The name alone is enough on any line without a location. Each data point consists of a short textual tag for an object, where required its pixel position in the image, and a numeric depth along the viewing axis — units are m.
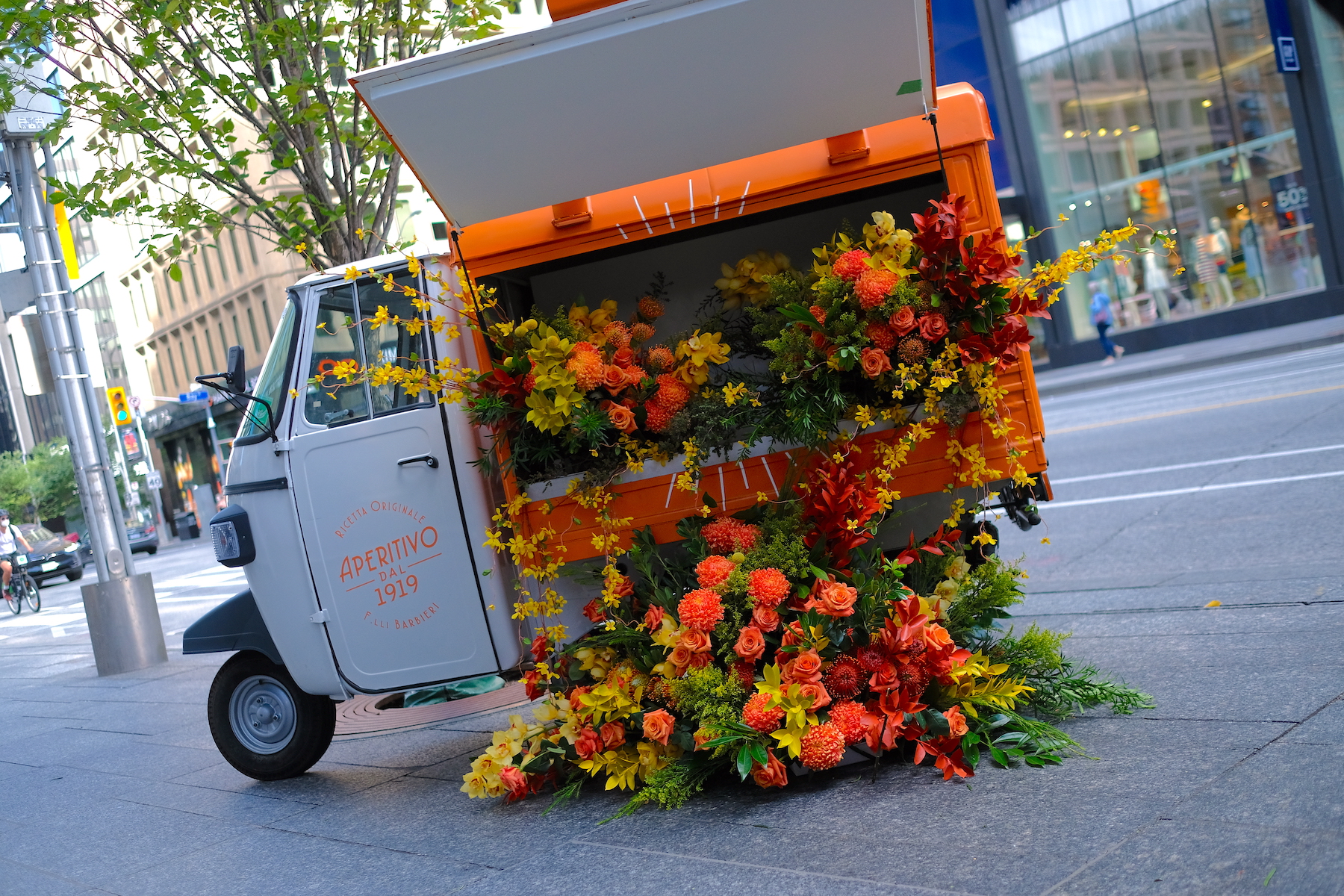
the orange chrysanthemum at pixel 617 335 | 4.75
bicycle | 21.67
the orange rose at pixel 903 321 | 4.17
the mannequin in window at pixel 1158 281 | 22.39
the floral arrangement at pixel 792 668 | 4.04
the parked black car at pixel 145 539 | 37.97
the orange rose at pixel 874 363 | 4.18
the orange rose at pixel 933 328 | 4.19
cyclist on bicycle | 21.60
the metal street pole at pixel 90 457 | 11.28
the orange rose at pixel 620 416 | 4.47
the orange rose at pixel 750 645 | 4.11
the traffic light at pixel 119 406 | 28.38
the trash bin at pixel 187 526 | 43.78
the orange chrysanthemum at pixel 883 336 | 4.23
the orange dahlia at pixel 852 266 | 4.30
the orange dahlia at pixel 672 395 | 4.58
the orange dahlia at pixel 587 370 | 4.49
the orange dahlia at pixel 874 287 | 4.20
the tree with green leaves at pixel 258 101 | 7.25
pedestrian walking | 22.55
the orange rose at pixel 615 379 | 4.56
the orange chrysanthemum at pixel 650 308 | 5.30
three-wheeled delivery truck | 4.16
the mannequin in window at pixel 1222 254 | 21.50
